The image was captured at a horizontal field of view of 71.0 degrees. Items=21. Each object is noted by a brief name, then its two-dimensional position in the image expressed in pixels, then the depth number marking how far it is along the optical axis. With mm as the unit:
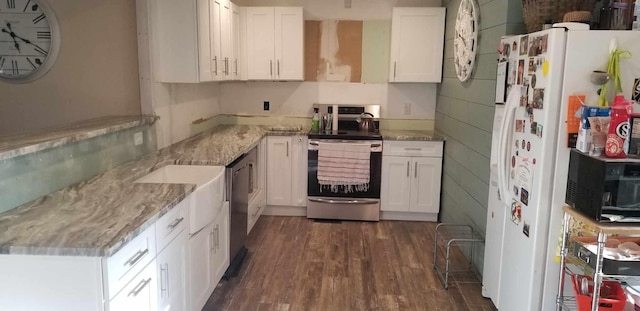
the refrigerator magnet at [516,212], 2416
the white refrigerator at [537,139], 2055
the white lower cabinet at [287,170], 4680
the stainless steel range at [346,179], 4496
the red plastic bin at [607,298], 2037
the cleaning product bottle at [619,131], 1897
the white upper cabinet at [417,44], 4590
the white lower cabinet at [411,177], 4547
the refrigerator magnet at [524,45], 2361
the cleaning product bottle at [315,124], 4855
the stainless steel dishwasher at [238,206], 3205
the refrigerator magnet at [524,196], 2314
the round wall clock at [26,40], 3410
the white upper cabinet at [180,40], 3381
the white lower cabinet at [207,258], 2486
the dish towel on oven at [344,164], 4484
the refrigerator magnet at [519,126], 2393
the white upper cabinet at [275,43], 4664
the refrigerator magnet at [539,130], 2175
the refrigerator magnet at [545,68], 2113
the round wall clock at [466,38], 3473
